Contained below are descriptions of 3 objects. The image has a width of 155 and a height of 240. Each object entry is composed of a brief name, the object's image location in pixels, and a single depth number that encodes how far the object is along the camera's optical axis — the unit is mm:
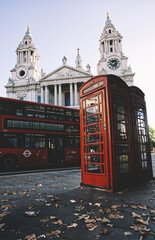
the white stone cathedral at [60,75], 40778
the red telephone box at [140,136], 4836
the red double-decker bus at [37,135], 9383
